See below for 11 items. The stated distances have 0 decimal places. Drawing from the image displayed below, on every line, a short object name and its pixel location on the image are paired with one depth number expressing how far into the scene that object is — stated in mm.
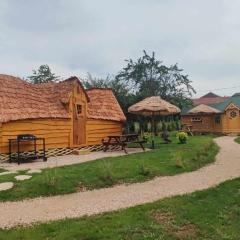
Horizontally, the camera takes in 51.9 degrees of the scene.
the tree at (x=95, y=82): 24103
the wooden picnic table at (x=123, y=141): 12377
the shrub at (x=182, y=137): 13902
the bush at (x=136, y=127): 20095
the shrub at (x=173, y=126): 23277
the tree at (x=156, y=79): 24944
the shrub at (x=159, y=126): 22084
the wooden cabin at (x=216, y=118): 22842
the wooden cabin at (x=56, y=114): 11156
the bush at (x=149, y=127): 21383
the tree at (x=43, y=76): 26436
